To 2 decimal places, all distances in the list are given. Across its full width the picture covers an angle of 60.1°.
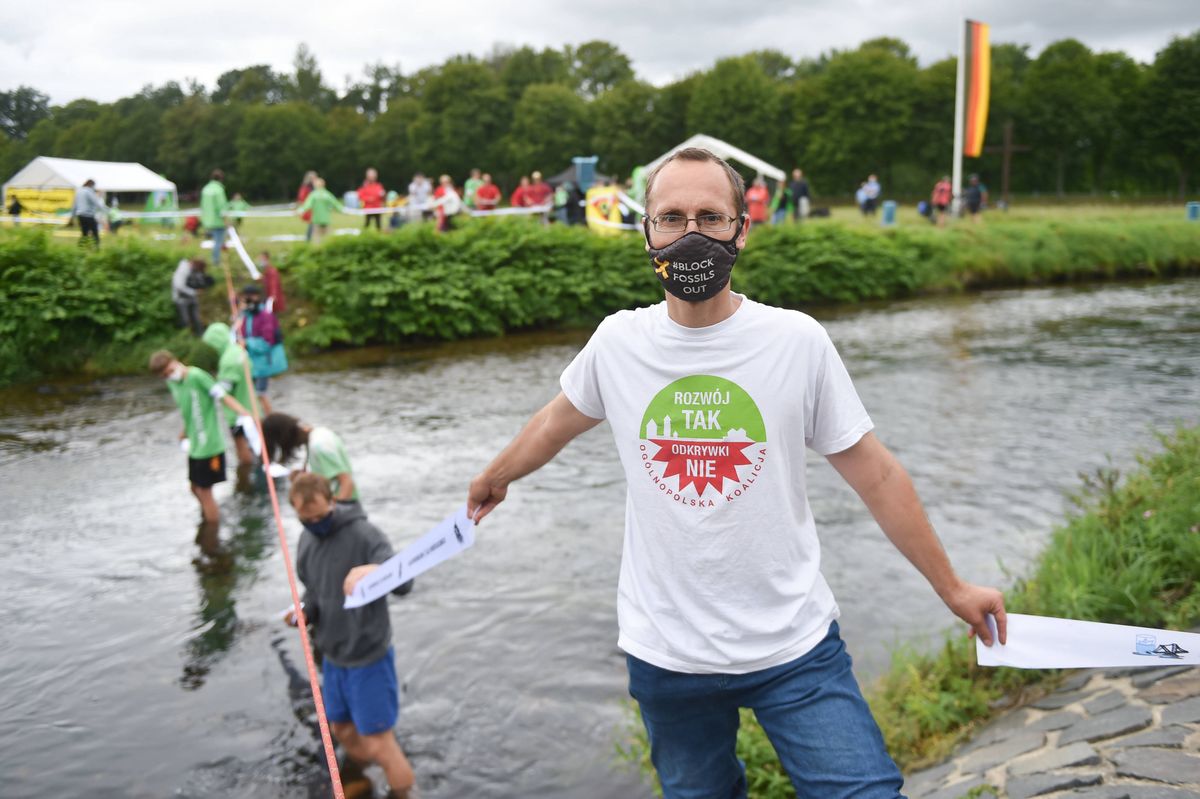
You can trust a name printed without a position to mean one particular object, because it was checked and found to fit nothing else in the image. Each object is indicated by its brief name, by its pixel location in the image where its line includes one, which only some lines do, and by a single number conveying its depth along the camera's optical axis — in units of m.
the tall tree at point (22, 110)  37.25
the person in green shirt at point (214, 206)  23.14
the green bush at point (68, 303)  19.48
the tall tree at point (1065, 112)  60.31
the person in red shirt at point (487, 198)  30.47
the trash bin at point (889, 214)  35.38
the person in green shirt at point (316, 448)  7.26
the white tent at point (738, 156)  36.17
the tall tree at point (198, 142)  67.00
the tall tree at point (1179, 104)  58.22
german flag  39.22
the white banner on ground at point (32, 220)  28.10
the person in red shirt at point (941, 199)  35.34
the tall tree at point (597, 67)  92.38
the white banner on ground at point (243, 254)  20.39
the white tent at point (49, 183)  32.06
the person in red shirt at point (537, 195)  30.64
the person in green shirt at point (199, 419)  9.79
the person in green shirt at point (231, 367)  11.34
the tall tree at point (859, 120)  61.75
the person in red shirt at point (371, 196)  28.33
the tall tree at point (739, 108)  66.00
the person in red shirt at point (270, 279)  17.47
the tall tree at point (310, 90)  104.56
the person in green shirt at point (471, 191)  31.12
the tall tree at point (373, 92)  112.12
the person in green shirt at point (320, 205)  24.86
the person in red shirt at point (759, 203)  29.67
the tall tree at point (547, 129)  68.88
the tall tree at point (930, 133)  61.06
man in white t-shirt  2.70
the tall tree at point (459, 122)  70.62
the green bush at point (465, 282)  22.39
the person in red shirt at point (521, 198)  30.66
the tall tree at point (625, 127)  68.56
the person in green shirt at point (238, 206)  29.38
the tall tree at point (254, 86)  98.56
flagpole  38.09
